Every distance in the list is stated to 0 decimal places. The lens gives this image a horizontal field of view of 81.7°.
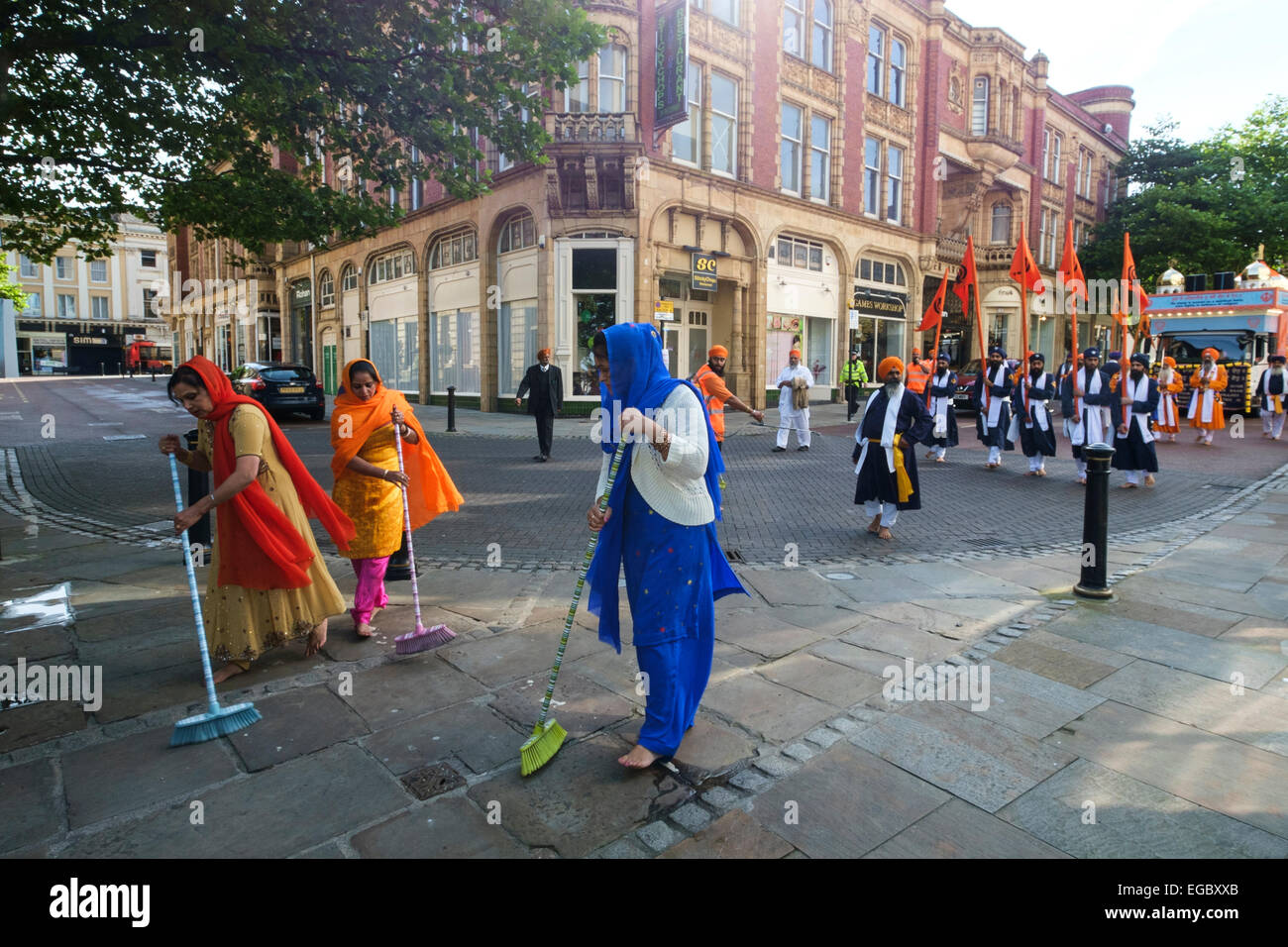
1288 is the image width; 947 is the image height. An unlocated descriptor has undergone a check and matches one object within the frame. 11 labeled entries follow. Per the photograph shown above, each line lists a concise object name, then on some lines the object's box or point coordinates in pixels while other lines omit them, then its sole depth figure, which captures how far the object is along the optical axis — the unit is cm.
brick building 1947
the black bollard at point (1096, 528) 543
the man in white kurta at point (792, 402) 1320
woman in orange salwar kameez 466
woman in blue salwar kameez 302
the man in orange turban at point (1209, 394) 1609
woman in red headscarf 395
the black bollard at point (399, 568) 552
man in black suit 1252
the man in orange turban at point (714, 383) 967
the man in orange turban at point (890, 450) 734
